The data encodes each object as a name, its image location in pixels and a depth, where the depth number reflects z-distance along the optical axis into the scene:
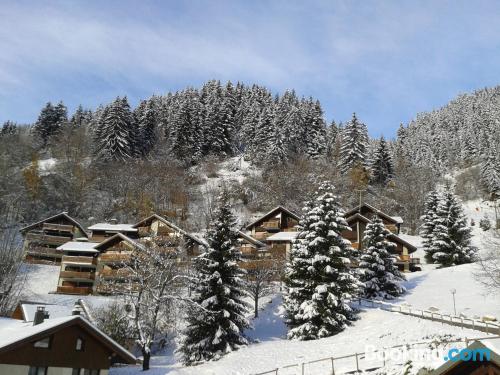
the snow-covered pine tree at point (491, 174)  98.12
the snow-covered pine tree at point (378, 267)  44.44
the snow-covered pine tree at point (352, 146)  90.06
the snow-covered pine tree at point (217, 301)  32.22
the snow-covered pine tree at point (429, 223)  61.74
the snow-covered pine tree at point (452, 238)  56.31
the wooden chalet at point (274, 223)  69.49
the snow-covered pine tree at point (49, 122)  107.42
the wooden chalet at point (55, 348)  23.33
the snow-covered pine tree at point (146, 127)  101.27
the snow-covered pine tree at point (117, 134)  90.19
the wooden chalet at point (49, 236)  61.00
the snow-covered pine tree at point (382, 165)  96.00
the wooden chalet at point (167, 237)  42.13
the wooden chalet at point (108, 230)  62.46
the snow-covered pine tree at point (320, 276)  33.97
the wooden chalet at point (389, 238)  57.25
